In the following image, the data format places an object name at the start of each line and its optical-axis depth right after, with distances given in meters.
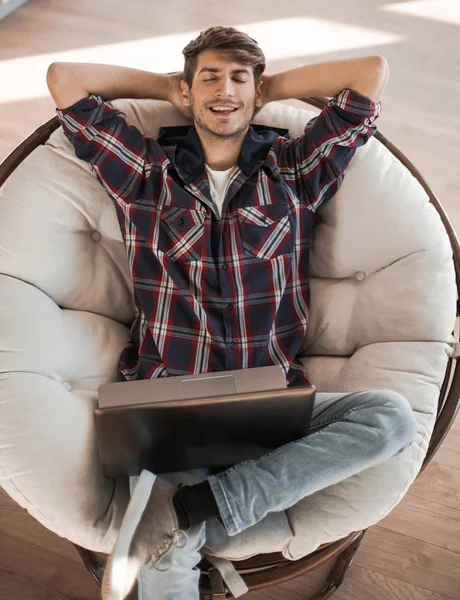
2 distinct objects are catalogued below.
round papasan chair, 1.18
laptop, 0.98
